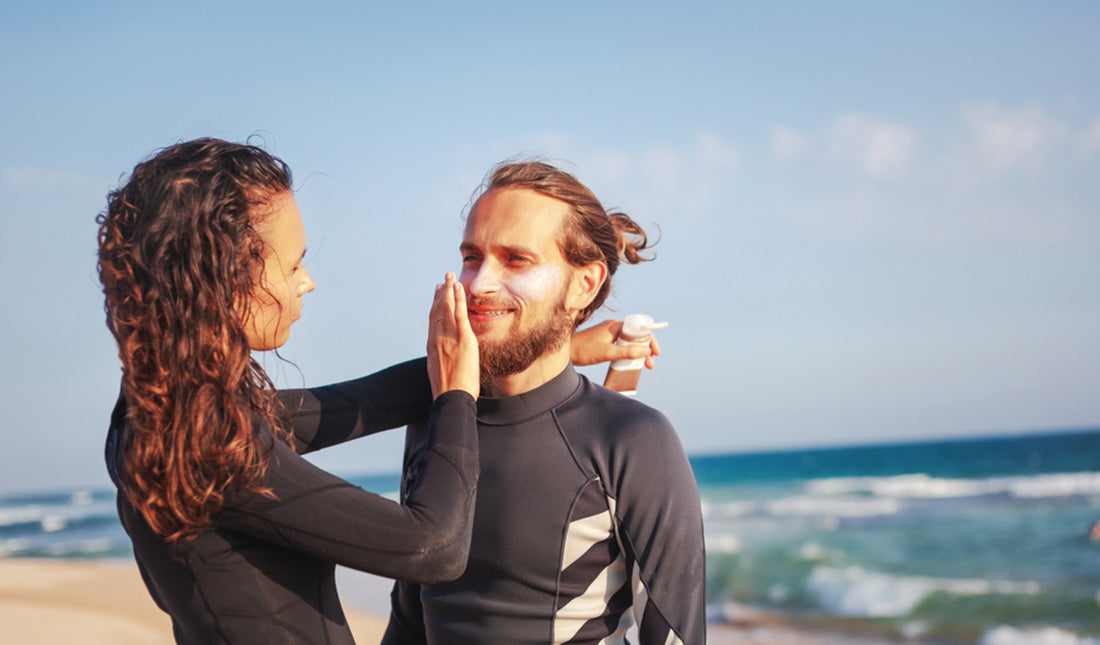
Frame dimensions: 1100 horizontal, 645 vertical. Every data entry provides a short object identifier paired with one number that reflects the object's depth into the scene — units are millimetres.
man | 1686
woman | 1456
